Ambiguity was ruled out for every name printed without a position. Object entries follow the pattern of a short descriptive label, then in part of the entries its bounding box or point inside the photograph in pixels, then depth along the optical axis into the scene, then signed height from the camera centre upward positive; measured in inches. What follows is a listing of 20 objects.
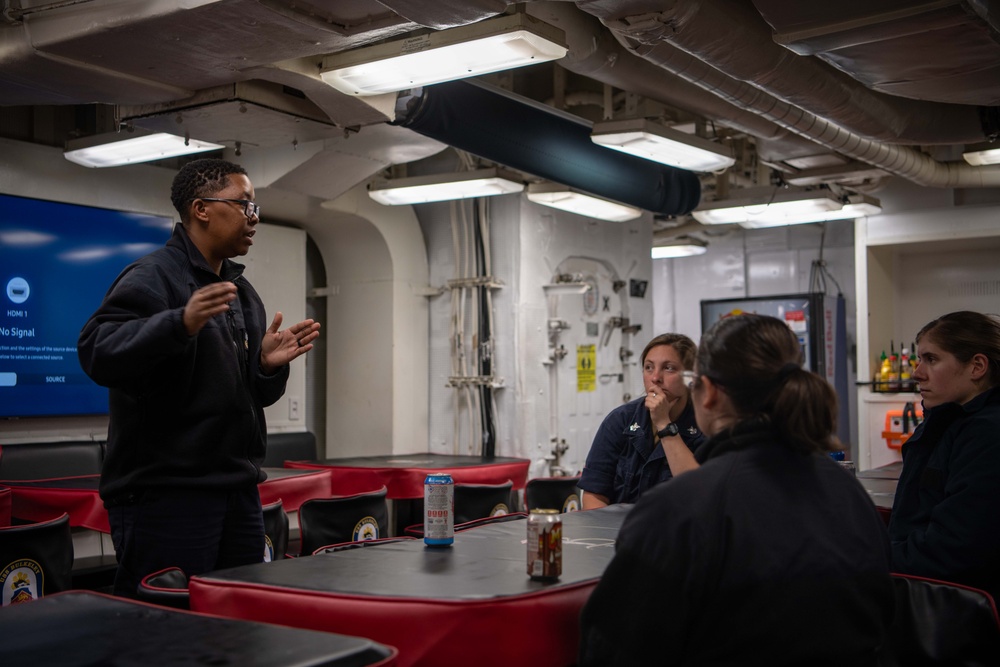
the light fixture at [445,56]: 137.6 +45.0
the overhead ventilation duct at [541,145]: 190.5 +47.5
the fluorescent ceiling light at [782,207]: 270.4 +42.5
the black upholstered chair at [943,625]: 80.7 -23.0
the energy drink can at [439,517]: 97.3 -16.1
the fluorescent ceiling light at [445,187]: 238.2 +42.8
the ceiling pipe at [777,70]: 131.7 +46.3
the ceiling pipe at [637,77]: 165.2 +54.5
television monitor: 208.8 +15.3
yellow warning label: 304.5 -3.9
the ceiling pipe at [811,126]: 151.2 +47.8
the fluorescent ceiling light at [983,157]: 223.8 +46.1
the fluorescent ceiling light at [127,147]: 189.2 +42.8
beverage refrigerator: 379.6 +10.3
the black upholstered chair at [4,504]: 157.6 -23.6
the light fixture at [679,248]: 386.0 +42.8
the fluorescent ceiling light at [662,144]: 196.4 +44.6
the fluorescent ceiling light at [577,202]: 256.5 +42.0
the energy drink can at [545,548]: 80.0 -16.0
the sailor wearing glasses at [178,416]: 89.3 -5.7
